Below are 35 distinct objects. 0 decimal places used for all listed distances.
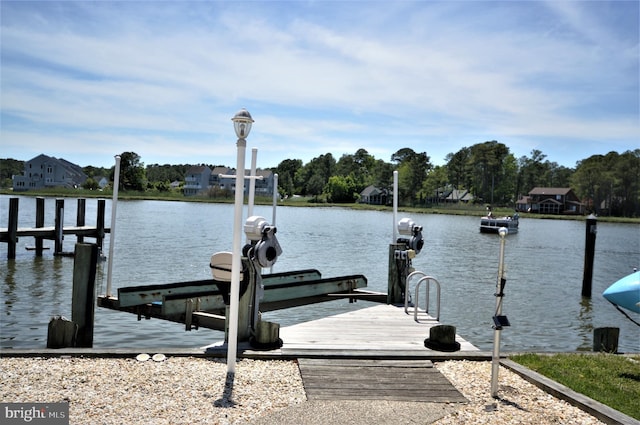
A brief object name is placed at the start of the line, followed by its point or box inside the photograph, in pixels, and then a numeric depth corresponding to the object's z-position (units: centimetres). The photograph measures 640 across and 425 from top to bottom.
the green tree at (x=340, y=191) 12762
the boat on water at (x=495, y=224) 5569
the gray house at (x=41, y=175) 12031
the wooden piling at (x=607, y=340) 852
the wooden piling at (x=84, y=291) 760
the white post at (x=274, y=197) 1040
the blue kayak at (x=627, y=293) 721
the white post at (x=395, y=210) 1014
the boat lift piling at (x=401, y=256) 1024
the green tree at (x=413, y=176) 11219
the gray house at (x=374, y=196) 12275
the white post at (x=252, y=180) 691
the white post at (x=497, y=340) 534
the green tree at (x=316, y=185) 13275
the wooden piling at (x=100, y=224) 2454
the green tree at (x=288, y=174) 13425
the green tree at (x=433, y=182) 11219
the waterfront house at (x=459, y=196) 11900
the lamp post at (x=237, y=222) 577
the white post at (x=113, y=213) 988
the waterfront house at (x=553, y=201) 11219
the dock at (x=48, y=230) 2150
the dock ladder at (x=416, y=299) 888
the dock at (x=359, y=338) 662
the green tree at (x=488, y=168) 11006
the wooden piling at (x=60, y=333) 668
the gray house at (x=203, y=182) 12925
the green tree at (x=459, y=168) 11900
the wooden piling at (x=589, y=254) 1994
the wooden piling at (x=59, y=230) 2344
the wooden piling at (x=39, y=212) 2508
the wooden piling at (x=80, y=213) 2656
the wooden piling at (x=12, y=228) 2118
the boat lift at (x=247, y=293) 675
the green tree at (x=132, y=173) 10931
